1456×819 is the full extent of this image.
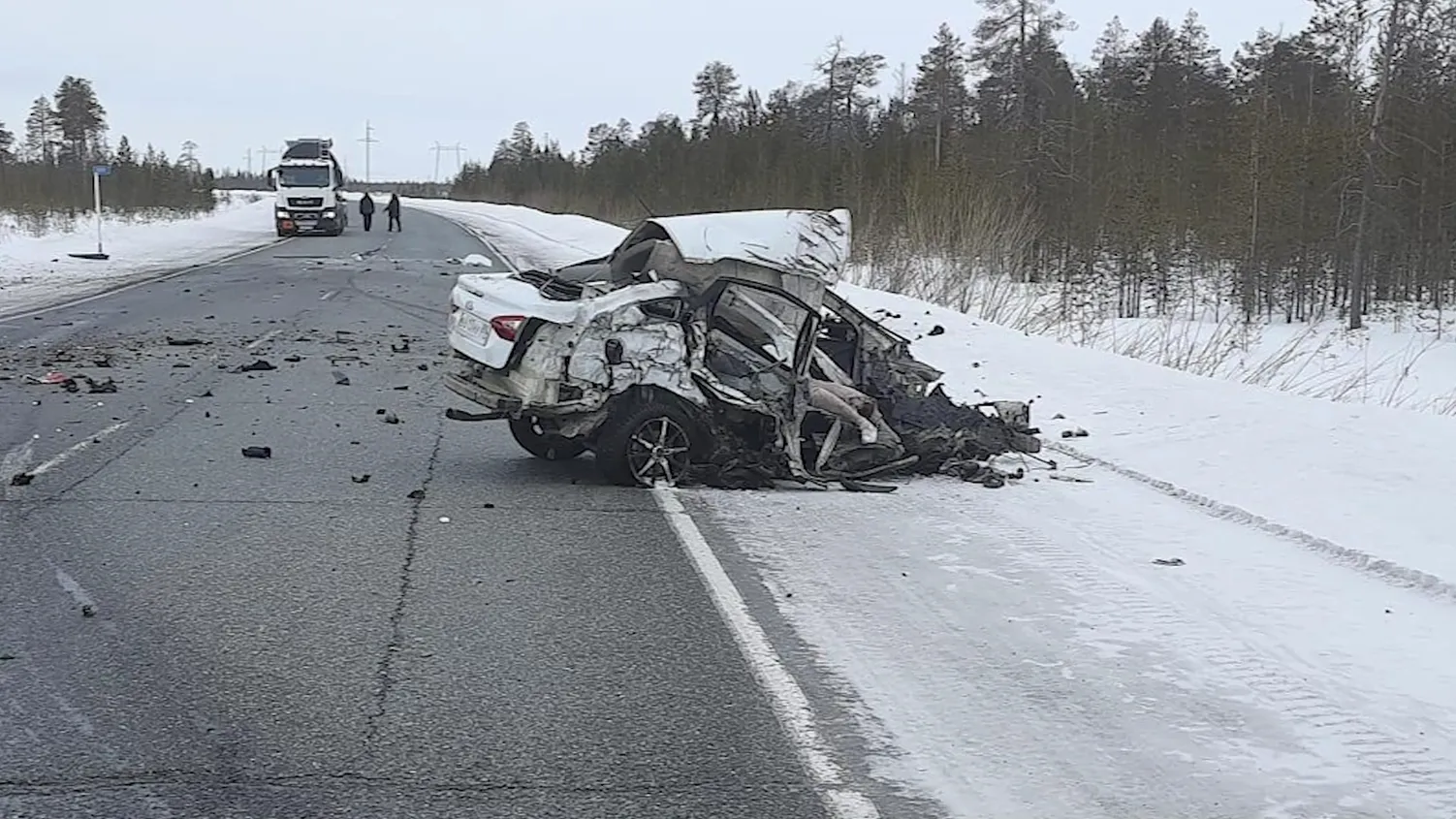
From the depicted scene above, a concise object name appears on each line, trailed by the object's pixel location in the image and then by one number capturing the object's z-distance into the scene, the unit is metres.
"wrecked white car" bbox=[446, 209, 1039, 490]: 9.34
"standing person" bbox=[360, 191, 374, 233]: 60.88
